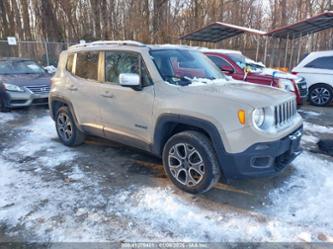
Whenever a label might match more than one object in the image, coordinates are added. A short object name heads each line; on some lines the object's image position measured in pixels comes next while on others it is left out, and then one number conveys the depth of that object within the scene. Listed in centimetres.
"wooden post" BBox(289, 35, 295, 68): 1819
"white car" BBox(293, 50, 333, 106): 962
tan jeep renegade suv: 326
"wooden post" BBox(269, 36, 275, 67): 1741
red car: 843
